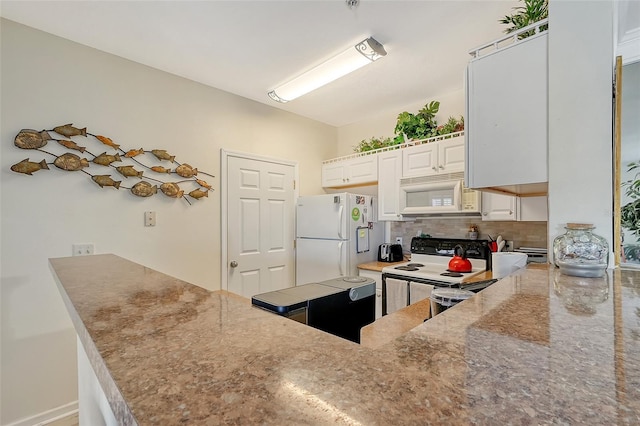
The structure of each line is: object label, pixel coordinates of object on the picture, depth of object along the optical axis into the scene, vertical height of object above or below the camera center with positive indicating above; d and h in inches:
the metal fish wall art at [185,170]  100.6 +14.1
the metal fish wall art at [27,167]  73.4 +11.1
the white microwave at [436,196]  100.2 +5.9
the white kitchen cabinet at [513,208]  89.9 +1.7
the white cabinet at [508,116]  52.2 +17.9
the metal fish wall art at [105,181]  84.8 +8.8
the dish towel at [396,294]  99.0 -27.3
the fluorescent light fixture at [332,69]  82.8 +44.5
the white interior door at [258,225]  114.3 -5.2
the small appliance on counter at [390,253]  125.4 -16.9
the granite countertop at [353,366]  11.9 -7.9
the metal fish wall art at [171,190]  97.0 +7.3
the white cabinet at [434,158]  102.7 +20.1
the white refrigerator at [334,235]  115.7 -9.2
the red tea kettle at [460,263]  98.3 -16.7
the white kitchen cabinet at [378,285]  108.2 -26.8
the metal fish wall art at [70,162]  79.0 +13.3
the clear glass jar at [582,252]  43.7 -5.8
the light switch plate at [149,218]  93.8 -2.1
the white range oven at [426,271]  93.7 -19.7
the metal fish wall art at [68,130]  79.1 +21.8
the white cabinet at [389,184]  118.9 +11.8
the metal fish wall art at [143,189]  91.1 +7.0
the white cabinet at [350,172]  128.4 +18.8
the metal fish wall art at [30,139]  73.9 +18.2
